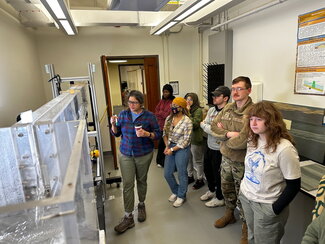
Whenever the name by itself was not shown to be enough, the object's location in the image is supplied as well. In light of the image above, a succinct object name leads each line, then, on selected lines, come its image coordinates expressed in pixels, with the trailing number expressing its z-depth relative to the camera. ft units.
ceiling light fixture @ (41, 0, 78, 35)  6.40
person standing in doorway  11.63
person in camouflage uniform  5.92
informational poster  6.41
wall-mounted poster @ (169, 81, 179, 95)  14.89
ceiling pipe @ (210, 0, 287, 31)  7.29
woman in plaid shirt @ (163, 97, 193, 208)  7.86
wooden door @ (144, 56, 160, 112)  14.56
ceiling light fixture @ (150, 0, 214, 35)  7.06
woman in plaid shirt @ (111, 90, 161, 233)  6.95
